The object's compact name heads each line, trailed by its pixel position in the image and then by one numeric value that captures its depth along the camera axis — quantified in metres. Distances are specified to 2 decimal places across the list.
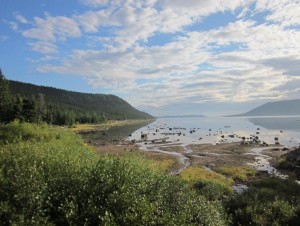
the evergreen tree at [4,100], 82.80
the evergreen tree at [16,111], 78.63
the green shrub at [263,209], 20.39
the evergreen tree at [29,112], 81.65
